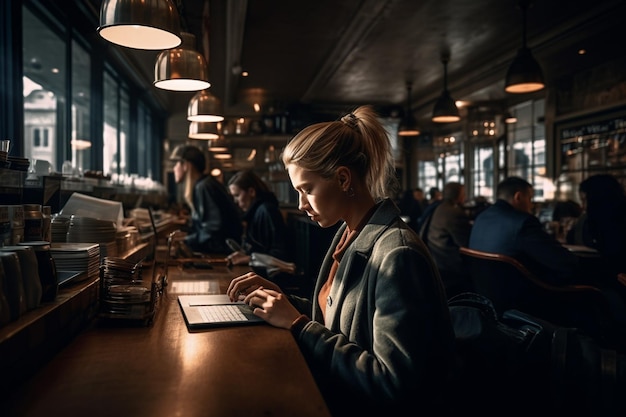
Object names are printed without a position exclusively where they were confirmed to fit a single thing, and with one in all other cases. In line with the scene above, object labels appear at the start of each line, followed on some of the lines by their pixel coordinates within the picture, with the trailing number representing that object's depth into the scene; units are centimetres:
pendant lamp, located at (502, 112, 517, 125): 967
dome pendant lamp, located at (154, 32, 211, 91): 276
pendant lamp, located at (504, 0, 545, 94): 509
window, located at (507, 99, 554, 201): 903
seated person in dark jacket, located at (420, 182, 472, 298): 479
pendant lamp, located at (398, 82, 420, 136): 895
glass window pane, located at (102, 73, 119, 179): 720
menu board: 723
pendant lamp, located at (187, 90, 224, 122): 386
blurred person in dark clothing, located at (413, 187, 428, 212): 1145
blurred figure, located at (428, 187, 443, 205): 1084
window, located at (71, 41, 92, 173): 586
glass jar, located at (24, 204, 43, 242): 192
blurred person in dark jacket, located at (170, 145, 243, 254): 478
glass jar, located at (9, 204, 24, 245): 179
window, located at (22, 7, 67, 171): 423
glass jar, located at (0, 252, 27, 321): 134
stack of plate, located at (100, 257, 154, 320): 181
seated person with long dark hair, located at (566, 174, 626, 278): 413
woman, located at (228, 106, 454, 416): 130
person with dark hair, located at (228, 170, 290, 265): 421
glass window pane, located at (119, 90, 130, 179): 854
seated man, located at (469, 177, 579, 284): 343
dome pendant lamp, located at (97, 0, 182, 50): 196
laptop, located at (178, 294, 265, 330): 178
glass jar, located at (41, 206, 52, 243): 203
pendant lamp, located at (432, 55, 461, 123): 709
